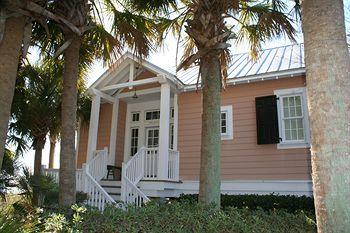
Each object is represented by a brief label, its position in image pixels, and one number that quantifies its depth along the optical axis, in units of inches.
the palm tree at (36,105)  460.4
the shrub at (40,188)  303.3
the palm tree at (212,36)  246.7
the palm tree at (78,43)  269.9
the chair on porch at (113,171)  548.1
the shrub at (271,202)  380.9
